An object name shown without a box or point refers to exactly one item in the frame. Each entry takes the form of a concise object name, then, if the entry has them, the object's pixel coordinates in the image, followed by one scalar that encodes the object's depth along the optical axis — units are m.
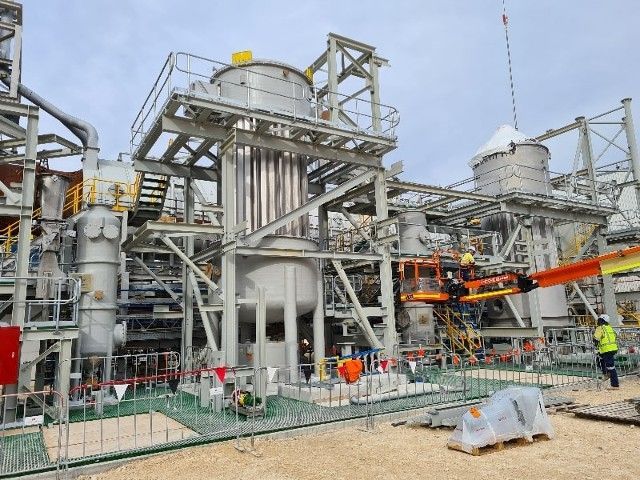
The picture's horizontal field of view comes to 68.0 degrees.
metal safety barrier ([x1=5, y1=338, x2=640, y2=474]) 8.28
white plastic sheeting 7.70
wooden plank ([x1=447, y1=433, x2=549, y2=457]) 7.61
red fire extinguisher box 7.58
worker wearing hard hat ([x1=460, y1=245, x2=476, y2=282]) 15.48
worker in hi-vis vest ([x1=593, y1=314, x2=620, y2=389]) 13.20
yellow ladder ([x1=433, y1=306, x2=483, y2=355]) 19.69
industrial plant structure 11.85
